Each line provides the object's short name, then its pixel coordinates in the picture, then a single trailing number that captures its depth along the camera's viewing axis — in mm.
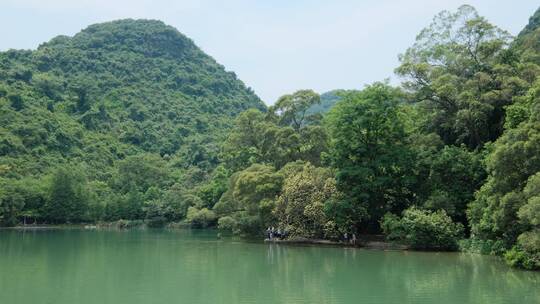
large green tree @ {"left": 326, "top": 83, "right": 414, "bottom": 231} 31172
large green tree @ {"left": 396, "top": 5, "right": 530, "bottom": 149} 30078
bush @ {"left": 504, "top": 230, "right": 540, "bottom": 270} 18734
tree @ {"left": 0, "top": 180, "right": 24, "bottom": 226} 56531
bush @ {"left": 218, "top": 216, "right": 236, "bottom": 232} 39250
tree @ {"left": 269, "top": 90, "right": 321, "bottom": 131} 41438
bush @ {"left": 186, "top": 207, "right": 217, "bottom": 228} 53094
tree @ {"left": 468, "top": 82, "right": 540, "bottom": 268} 19331
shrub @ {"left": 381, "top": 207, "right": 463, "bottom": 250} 27250
